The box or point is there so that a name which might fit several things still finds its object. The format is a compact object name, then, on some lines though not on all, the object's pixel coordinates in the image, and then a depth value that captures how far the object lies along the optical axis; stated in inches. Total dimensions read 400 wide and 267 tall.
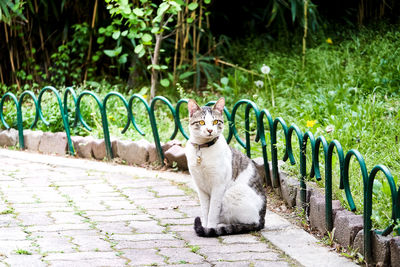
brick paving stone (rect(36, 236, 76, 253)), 264.8
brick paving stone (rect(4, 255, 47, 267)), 244.4
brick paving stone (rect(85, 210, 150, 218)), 327.8
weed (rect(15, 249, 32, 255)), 257.7
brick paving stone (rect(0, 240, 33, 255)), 261.0
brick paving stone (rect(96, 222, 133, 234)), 298.2
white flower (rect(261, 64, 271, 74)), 504.6
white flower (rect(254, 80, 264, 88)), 525.3
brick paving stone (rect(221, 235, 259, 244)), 280.3
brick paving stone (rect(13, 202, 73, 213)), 336.1
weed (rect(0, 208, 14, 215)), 326.5
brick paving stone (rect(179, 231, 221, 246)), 277.7
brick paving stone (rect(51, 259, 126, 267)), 245.0
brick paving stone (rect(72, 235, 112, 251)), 268.5
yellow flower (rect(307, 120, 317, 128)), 388.2
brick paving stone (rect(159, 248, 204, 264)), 253.6
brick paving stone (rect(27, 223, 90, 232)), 297.1
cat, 288.5
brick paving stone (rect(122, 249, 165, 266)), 250.6
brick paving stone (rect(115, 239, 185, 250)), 273.8
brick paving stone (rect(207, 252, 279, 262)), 254.5
